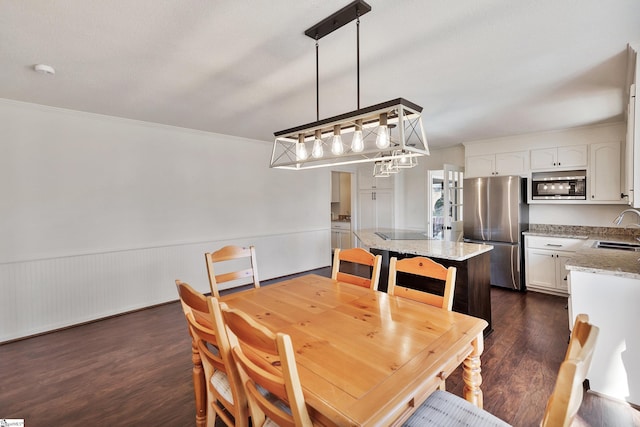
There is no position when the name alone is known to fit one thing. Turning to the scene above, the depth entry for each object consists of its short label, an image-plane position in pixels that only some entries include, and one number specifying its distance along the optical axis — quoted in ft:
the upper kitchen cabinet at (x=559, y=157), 13.48
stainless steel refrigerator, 14.30
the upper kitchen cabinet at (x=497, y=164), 14.85
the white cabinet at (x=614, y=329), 6.61
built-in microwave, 13.50
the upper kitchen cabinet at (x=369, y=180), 20.27
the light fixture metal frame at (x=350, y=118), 4.48
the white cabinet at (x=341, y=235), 23.17
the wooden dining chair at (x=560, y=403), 2.38
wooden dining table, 3.11
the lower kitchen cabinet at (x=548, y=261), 13.21
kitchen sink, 10.66
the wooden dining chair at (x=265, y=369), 2.94
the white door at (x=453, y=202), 15.72
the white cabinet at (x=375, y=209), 20.25
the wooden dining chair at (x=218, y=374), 4.01
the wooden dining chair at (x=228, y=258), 7.34
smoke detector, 7.26
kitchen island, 8.92
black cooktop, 12.12
